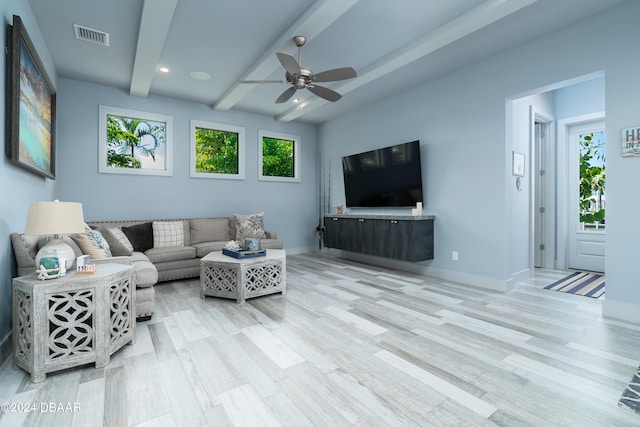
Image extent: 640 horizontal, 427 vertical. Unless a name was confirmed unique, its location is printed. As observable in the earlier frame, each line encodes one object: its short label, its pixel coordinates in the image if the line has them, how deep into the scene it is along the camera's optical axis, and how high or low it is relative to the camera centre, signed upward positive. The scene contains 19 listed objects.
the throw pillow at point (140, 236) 4.24 -0.30
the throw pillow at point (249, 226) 5.13 -0.22
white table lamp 1.94 -0.05
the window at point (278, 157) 6.20 +1.21
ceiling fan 2.99 +1.44
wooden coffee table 3.25 -0.69
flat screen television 4.63 +0.61
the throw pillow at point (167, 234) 4.44 -0.29
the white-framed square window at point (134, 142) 4.66 +1.18
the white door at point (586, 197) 4.67 +0.24
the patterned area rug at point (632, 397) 1.55 -0.99
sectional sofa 2.55 -0.35
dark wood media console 4.27 -0.35
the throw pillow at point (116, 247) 3.17 -0.34
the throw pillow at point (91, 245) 2.61 -0.27
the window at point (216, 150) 5.45 +1.19
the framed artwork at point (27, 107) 2.24 +0.96
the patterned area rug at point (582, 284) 3.64 -0.95
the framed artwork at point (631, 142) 2.68 +0.63
